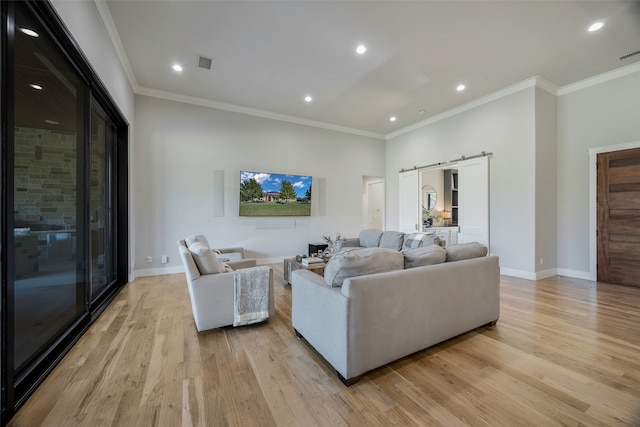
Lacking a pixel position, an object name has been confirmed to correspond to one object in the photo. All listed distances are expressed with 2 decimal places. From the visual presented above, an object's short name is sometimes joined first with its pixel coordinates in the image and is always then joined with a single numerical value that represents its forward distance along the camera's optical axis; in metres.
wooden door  4.11
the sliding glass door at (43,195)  1.50
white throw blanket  2.68
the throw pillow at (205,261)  2.65
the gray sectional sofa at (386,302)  1.75
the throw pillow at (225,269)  2.82
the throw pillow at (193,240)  3.32
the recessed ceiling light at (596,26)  3.15
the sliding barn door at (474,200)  5.20
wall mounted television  5.61
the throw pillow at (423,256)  2.23
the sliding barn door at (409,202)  6.74
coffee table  3.64
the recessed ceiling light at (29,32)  1.73
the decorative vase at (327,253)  4.22
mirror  7.13
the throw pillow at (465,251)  2.49
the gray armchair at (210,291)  2.54
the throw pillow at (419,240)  4.25
